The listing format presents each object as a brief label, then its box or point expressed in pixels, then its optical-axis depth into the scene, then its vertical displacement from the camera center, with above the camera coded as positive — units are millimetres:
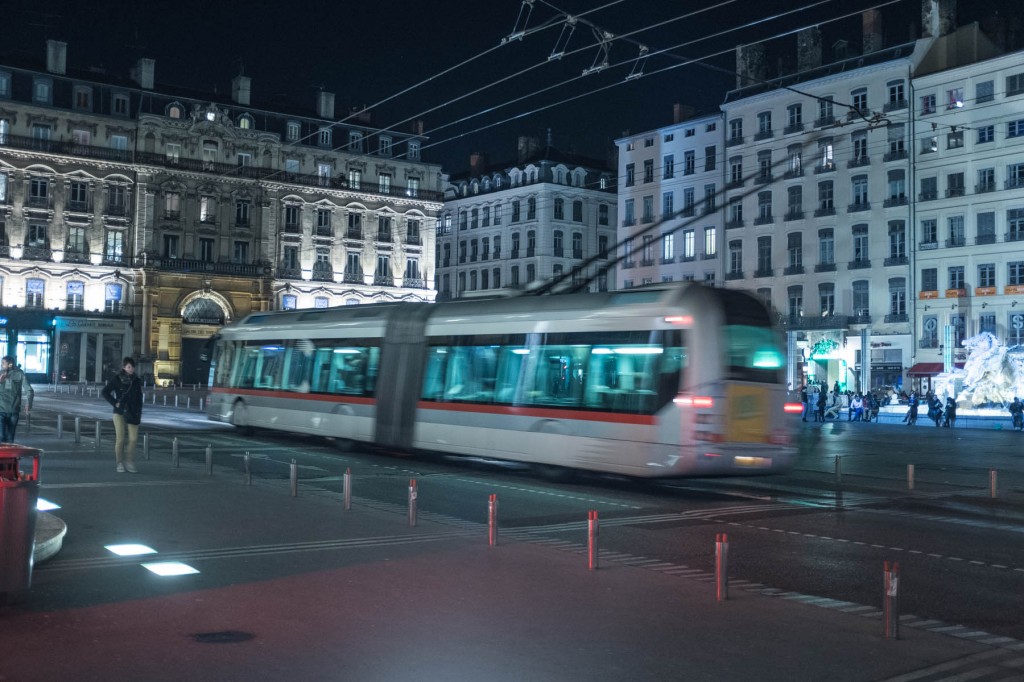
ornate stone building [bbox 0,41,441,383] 67000 +10641
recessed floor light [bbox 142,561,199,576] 9391 -1793
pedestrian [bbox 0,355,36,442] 18719 -449
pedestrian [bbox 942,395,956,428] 41625 -1351
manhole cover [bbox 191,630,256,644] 7066 -1809
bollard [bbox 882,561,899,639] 7367 -1594
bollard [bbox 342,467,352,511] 13719 -1529
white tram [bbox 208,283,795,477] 16141 -100
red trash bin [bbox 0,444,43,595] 7734 -1206
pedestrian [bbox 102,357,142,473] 17547 -547
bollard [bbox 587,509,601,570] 9914 -1573
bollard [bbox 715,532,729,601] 8578 -1576
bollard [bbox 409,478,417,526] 12164 -1525
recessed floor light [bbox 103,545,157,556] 10289 -1782
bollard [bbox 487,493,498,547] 11023 -1550
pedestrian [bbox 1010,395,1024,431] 39781 -1255
